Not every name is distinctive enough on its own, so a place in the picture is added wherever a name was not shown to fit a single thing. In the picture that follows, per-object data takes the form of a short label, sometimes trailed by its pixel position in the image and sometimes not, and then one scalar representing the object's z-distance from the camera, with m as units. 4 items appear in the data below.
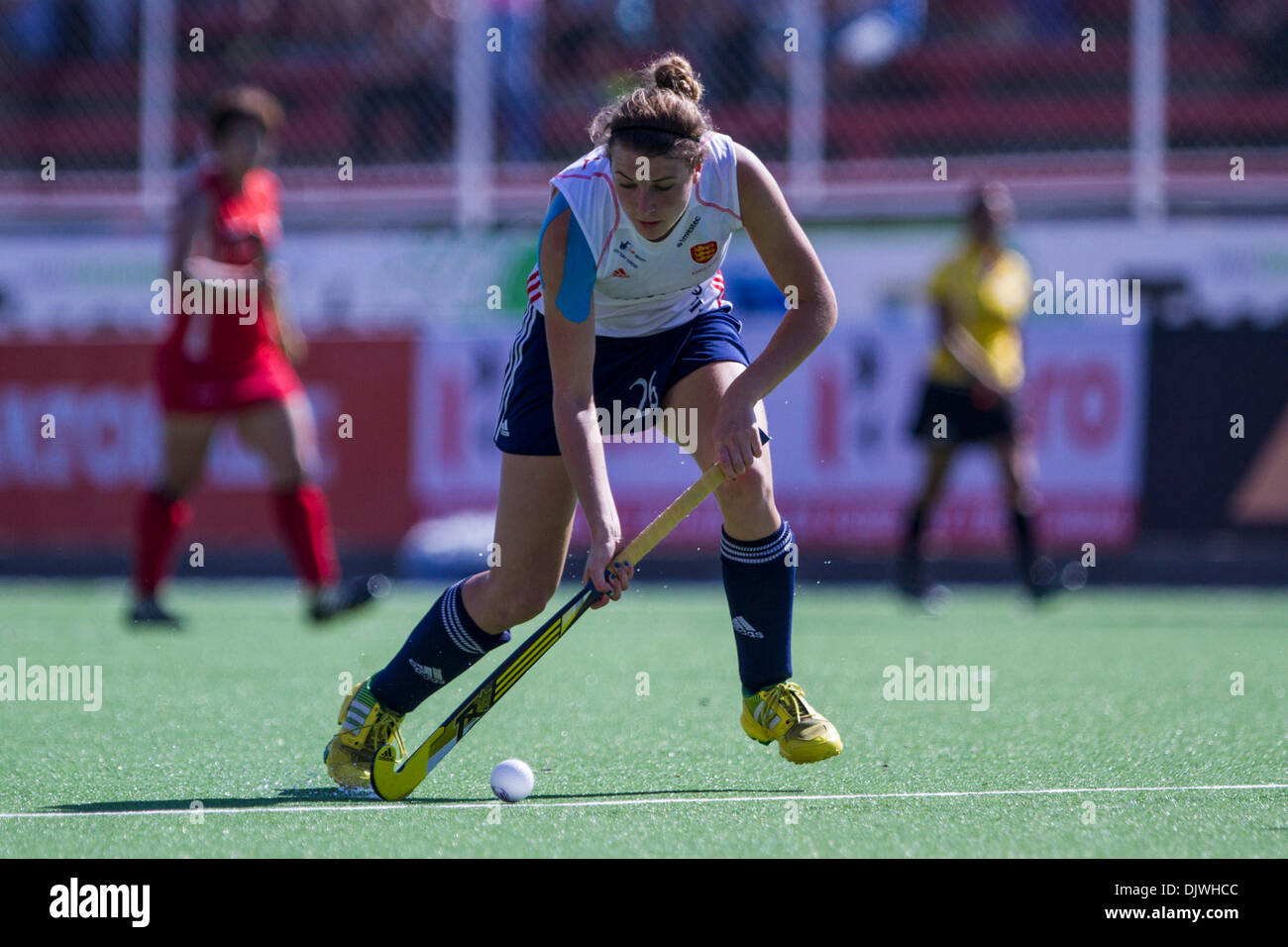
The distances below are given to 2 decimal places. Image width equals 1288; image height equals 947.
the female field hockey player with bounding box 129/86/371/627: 12.70
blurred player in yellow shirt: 15.12
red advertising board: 18.33
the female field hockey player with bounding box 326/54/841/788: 6.51
